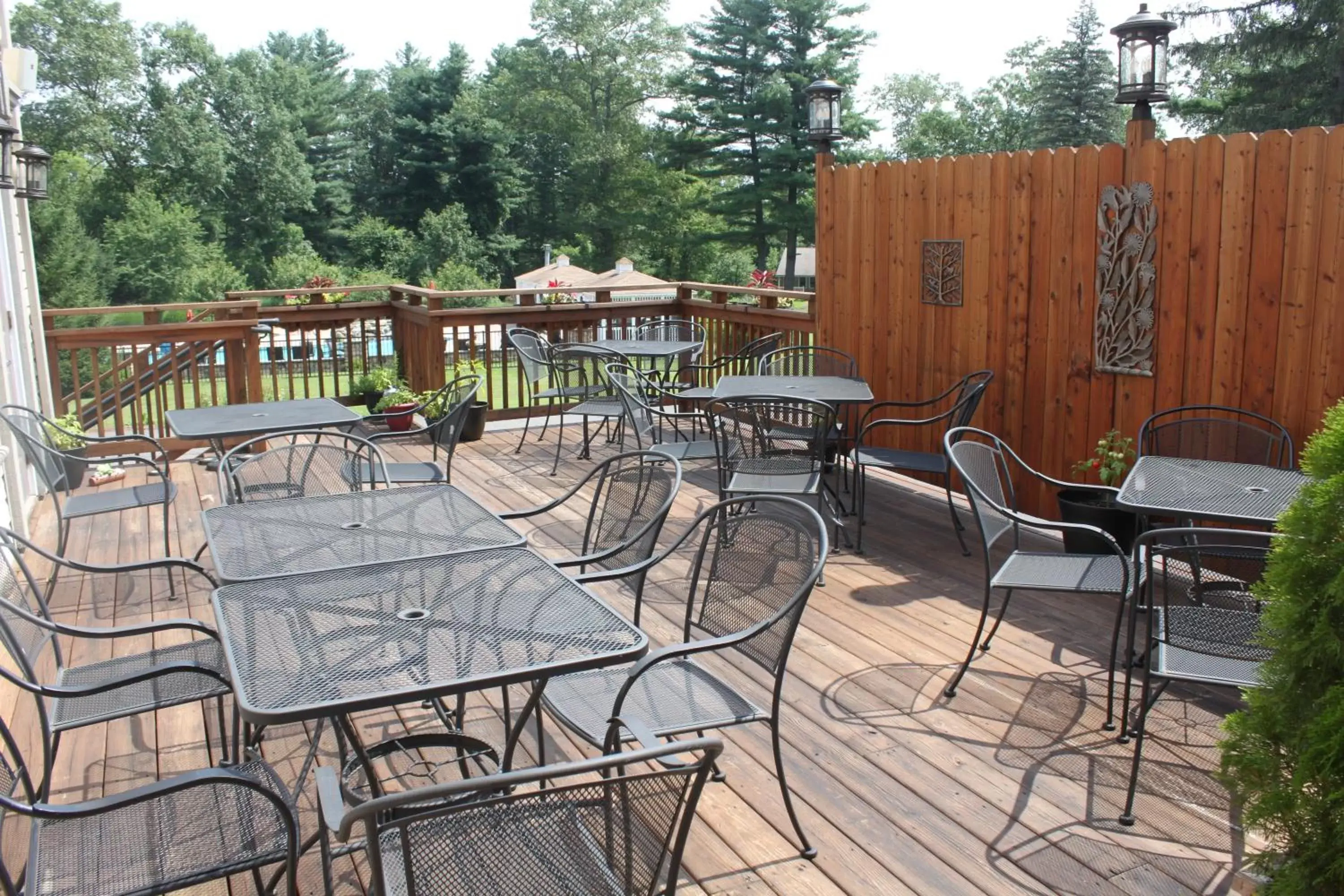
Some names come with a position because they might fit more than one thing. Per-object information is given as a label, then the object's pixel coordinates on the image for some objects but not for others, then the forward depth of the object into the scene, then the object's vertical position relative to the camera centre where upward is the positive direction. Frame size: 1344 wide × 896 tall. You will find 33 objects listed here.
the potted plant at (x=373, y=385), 8.51 -0.79
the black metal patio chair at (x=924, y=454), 5.11 -0.83
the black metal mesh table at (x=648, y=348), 7.25 -0.46
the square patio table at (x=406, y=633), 2.04 -0.70
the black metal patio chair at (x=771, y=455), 4.73 -0.80
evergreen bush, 1.74 -0.68
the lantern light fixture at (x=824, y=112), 6.84 +0.95
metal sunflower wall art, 4.89 -0.05
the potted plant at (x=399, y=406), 7.89 -0.86
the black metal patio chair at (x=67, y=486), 4.45 -0.82
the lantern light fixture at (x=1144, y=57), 4.93 +0.90
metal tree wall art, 5.98 +0.00
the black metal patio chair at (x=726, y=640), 2.50 -0.84
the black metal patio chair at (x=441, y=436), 5.09 -0.75
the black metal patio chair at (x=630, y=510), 3.16 -0.68
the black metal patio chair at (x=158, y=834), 1.91 -0.98
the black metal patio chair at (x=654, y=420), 5.33 -0.75
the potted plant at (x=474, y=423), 7.91 -0.99
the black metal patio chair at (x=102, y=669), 2.40 -0.90
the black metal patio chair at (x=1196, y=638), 2.71 -0.91
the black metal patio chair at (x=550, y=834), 1.63 -0.84
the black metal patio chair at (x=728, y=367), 7.29 -0.64
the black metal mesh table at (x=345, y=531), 2.84 -0.67
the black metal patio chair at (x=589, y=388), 6.88 -0.74
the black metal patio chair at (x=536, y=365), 7.48 -0.58
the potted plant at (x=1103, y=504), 4.59 -0.96
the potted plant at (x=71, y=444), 5.46 -0.87
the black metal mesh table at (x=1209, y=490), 3.31 -0.68
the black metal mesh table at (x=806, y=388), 5.39 -0.56
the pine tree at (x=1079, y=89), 32.34 +5.05
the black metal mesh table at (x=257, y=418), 4.67 -0.58
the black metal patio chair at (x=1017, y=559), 3.35 -0.91
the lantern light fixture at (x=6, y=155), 5.18 +0.59
